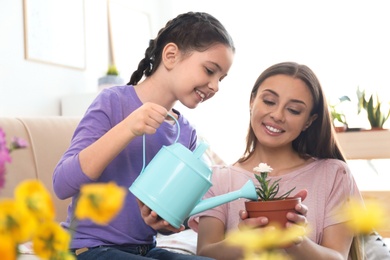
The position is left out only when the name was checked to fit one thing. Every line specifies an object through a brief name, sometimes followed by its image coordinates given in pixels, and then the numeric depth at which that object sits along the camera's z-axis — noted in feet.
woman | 5.22
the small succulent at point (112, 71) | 12.03
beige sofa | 6.43
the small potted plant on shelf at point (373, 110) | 10.91
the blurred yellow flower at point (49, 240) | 0.94
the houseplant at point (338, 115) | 11.30
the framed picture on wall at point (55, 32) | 11.01
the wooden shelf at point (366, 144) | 10.41
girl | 3.78
